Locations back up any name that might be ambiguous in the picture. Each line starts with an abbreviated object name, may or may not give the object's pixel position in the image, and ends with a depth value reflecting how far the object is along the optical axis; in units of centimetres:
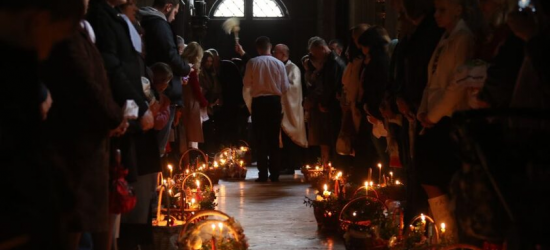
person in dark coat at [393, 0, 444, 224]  784
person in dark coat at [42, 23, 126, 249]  570
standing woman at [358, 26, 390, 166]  1081
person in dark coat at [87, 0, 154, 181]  691
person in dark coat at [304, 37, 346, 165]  1508
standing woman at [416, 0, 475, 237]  712
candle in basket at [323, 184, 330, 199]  1053
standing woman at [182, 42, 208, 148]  1466
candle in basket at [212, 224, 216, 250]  662
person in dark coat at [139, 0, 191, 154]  1062
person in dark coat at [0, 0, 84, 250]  385
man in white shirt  1752
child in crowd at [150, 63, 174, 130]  839
